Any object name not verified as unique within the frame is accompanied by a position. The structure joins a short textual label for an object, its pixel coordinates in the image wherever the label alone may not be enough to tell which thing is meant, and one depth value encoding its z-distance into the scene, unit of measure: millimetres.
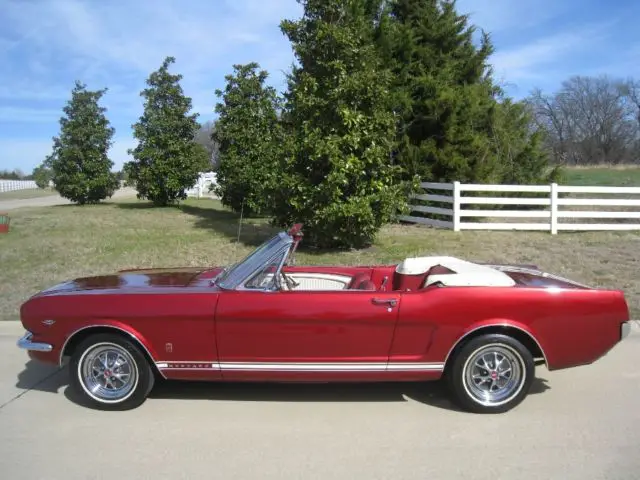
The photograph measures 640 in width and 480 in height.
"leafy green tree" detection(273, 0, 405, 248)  10250
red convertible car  4223
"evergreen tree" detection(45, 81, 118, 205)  21906
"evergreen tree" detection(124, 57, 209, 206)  20453
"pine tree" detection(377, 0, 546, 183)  15375
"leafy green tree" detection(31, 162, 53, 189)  51938
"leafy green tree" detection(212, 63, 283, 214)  17438
